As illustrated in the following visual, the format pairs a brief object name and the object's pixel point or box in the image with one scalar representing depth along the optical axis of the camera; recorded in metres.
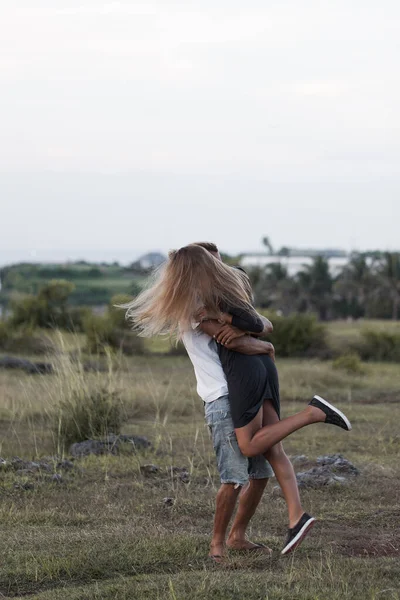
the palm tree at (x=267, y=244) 84.75
